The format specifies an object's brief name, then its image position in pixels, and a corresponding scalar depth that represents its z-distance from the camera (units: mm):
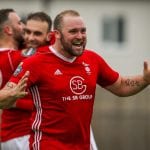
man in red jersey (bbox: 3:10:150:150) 17500
